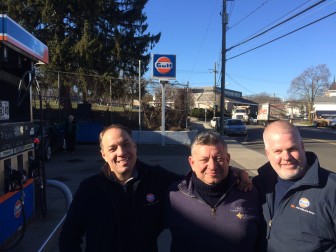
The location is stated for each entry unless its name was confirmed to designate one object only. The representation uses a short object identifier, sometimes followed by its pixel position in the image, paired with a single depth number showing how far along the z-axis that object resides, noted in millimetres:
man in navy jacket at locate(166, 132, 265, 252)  2377
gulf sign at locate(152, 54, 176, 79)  19406
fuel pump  4371
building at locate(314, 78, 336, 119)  89562
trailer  57969
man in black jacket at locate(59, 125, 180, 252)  2494
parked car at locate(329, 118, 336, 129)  50619
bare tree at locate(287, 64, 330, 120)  93750
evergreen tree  22594
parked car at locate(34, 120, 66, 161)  12945
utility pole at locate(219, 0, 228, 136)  27000
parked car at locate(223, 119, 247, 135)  30609
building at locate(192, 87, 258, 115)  90638
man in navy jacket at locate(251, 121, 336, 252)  2166
